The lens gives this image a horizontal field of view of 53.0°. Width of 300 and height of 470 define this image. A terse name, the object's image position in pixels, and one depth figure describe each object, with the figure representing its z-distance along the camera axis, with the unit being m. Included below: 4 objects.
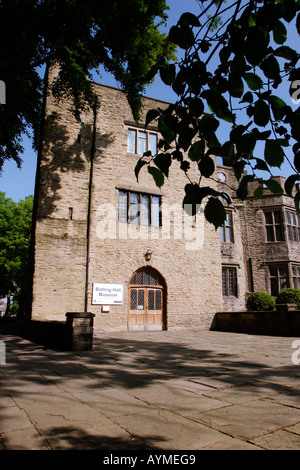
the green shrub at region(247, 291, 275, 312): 14.26
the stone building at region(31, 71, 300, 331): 11.28
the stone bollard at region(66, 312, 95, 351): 6.99
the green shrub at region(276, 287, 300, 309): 13.68
